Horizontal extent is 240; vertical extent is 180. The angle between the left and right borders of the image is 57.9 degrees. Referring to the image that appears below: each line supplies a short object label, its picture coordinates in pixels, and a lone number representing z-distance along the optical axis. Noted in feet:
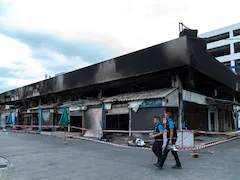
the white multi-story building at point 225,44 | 159.94
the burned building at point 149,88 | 44.52
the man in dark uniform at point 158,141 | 23.02
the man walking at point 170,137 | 21.75
